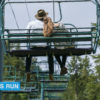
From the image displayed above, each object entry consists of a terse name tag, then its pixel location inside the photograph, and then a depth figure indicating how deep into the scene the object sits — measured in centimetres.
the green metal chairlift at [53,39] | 1218
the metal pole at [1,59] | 1536
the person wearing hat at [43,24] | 1205
